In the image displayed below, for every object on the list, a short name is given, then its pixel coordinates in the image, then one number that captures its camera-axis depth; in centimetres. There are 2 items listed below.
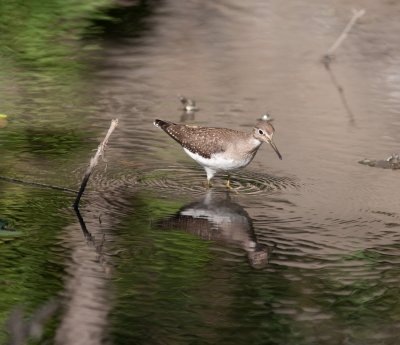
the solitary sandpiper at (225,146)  1367
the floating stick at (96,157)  1162
